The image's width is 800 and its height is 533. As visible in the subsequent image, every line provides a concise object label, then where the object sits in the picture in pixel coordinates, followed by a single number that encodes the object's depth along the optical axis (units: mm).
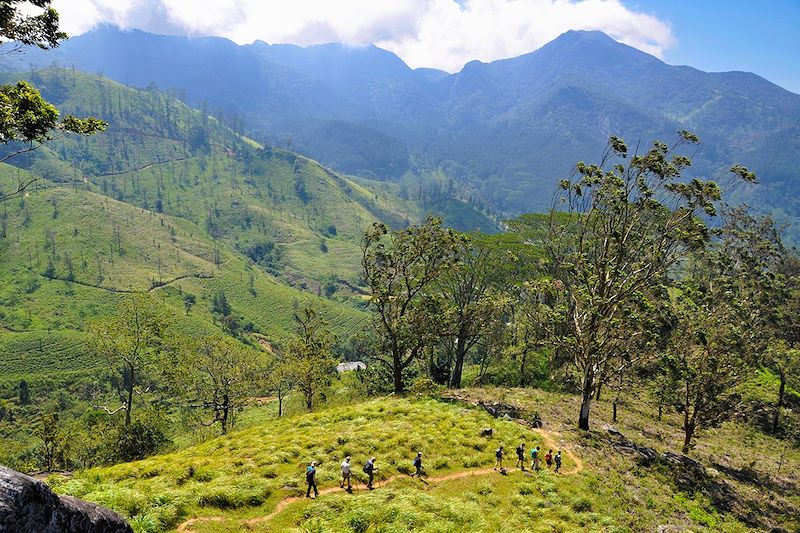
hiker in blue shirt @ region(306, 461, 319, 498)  22828
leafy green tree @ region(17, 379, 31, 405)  147375
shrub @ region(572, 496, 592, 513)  26266
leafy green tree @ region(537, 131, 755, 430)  35562
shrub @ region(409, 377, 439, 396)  44750
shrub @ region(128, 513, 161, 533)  17516
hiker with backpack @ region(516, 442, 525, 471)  30203
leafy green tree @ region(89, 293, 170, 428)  49125
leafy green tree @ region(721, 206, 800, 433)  57969
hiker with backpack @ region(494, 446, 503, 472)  29327
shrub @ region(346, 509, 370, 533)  20170
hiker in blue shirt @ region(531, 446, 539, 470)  30042
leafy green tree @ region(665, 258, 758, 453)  40719
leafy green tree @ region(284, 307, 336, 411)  57500
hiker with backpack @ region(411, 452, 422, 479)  27134
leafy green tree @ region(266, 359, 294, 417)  62250
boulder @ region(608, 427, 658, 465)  35281
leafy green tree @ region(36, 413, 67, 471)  56219
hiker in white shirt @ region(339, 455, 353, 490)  24172
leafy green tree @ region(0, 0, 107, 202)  18078
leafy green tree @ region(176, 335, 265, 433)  58375
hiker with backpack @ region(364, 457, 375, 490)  25156
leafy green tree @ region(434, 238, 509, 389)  54406
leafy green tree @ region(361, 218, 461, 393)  46438
